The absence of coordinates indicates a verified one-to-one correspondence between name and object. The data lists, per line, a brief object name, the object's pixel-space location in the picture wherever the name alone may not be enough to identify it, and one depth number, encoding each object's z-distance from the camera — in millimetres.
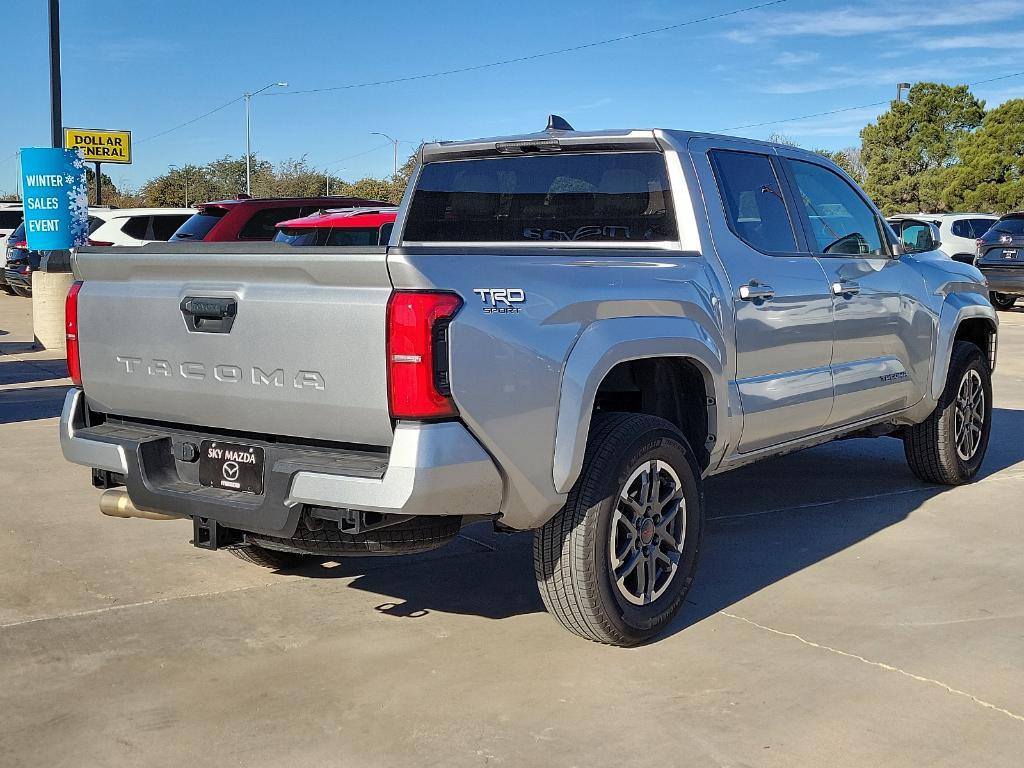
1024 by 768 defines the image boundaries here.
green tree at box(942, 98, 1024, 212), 43469
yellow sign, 38191
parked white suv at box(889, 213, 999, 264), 23281
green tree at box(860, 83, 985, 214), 47969
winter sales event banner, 14477
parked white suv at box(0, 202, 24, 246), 25484
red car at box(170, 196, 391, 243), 13242
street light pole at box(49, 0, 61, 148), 15828
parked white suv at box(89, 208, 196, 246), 17516
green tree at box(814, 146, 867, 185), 52203
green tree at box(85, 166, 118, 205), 67519
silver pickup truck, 3654
